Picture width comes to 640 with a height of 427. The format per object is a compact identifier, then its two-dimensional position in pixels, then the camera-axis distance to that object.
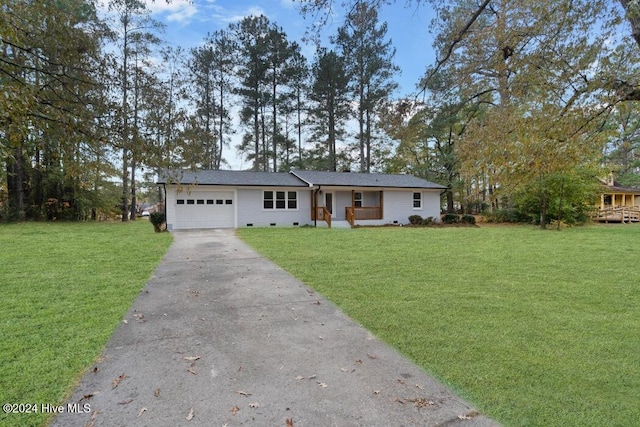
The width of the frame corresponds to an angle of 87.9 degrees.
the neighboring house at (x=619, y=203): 22.87
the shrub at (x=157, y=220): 14.19
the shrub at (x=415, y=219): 20.48
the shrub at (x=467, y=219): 20.98
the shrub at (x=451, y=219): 21.22
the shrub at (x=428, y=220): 20.48
